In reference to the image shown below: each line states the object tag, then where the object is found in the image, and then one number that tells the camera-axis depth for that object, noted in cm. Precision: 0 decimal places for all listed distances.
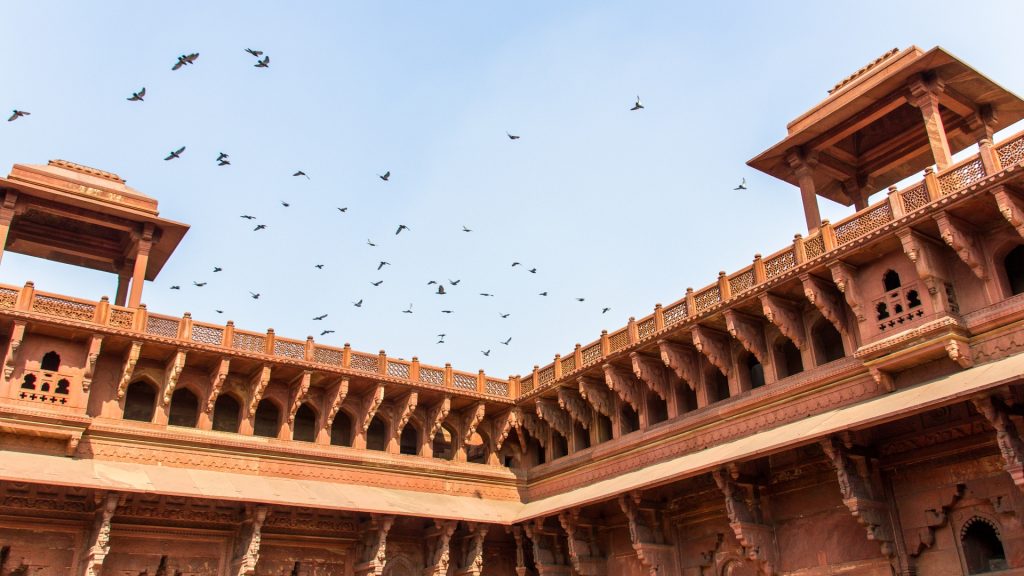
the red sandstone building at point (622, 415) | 1295
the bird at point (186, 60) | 1506
